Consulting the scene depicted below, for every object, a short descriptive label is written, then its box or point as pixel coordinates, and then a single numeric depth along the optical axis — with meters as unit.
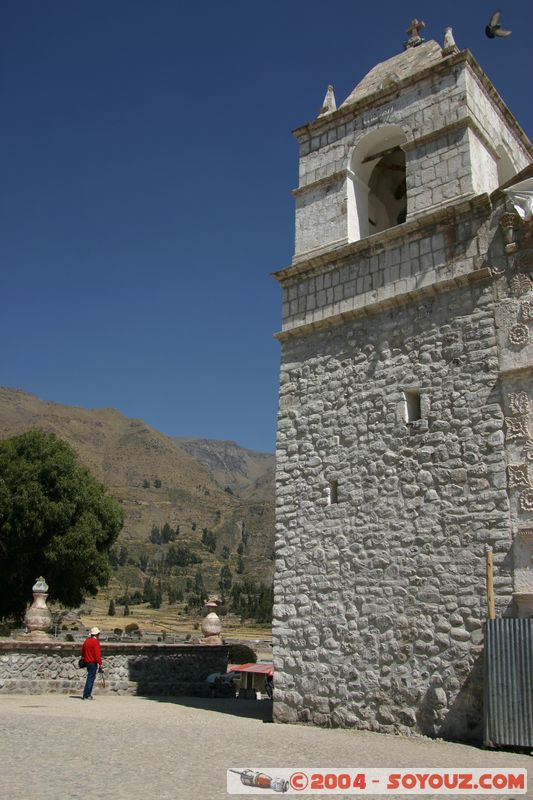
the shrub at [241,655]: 33.34
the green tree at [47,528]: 24.06
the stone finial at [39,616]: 16.27
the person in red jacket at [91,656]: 12.73
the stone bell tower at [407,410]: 9.20
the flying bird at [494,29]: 10.77
